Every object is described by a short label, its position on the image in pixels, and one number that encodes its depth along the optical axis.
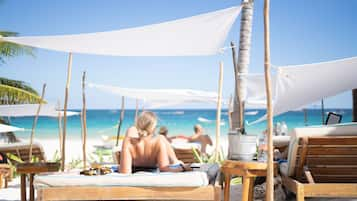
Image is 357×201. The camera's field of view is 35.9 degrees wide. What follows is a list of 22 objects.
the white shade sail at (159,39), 5.09
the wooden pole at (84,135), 6.55
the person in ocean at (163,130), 9.74
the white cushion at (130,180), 4.05
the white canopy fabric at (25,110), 8.87
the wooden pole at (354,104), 7.04
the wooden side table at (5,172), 7.39
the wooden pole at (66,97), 6.09
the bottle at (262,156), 4.59
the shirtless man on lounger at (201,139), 10.84
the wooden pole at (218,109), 6.02
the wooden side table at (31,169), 4.96
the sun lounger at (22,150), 8.51
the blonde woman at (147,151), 4.35
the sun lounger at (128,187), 4.04
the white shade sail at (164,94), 9.10
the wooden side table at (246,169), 4.13
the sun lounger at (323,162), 4.24
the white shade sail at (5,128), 6.98
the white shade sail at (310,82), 5.37
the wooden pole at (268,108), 3.86
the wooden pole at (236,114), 6.23
